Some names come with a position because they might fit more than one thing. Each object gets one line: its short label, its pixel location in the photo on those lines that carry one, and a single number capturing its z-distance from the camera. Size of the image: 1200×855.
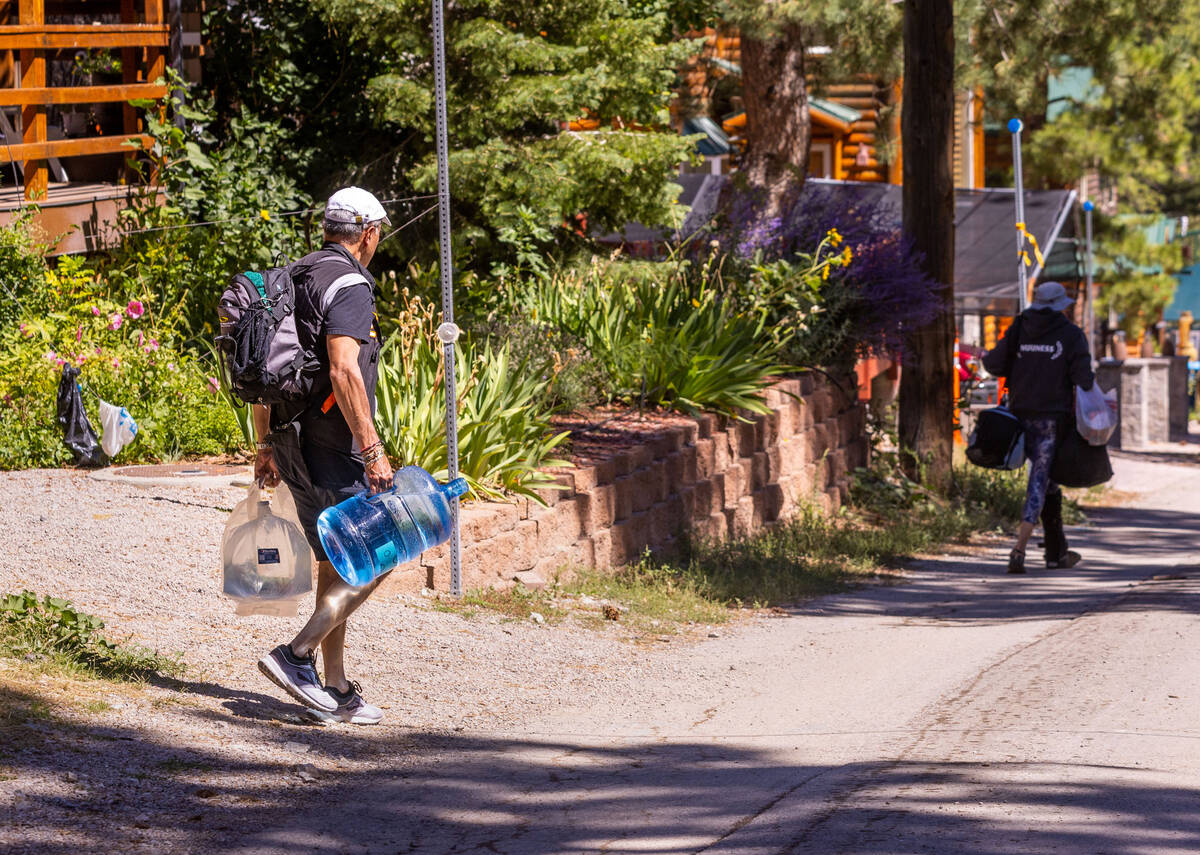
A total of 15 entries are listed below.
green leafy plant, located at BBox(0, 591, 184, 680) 11.41
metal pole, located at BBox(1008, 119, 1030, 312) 29.47
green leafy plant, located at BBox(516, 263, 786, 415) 22.23
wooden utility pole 26.08
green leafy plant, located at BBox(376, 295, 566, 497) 16.94
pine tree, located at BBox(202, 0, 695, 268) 23.89
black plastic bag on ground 17.03
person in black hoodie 20.81
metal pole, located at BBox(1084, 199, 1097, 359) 45.56
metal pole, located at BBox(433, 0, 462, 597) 15.10
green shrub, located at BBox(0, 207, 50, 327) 19.80
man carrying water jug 10.45
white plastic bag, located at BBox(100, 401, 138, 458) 17.28
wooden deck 21.92
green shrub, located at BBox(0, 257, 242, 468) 17.83
